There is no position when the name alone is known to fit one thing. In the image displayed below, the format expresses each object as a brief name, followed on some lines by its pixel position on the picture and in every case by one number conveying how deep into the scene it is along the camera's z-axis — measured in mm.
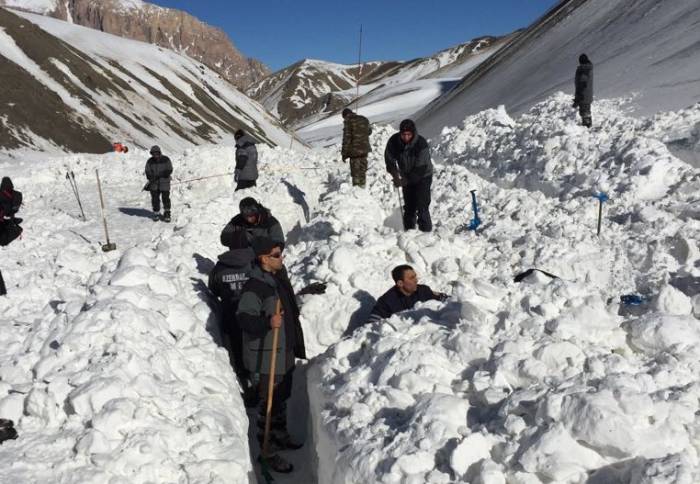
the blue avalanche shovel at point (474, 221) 10062
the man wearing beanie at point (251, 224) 7184
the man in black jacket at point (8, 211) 9727
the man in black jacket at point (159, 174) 13547
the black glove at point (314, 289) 7229
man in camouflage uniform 11984
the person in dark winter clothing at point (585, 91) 13555
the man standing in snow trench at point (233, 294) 6270
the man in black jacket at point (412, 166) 9078
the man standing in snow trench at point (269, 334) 5488
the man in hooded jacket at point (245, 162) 13338
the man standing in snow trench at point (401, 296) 6617
